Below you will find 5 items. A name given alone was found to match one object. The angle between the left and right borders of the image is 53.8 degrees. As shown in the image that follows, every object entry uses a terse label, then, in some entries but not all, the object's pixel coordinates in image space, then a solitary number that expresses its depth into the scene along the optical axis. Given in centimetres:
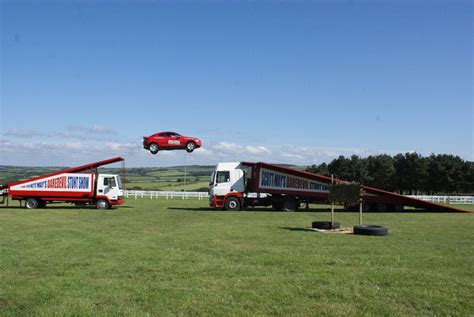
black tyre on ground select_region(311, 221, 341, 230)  1708
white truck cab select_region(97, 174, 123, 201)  3075
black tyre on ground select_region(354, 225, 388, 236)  1482
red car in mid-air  2722
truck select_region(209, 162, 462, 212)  2953
